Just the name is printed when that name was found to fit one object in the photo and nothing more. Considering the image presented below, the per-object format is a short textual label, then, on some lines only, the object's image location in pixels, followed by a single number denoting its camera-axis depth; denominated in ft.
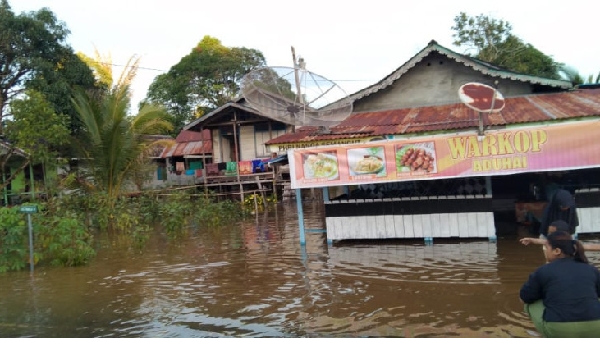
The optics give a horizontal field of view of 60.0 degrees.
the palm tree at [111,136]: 54.54
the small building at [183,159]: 93.79
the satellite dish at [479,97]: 30.30
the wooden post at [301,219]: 37.19
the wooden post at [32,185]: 61.83
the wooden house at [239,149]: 83.76
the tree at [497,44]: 97.55
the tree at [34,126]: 50.44
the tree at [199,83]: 123.13
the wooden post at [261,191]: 78.46
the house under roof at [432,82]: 44.80
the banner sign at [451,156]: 30.42
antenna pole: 33.06
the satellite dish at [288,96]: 33.27
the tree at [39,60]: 72.28
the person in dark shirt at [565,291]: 11.85
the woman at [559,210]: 23.98
